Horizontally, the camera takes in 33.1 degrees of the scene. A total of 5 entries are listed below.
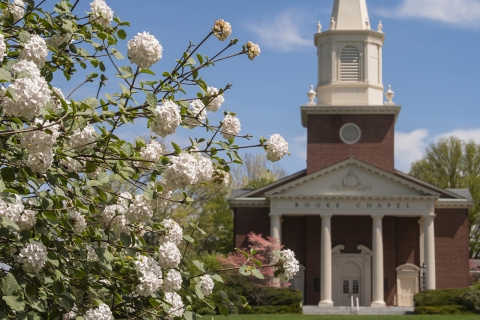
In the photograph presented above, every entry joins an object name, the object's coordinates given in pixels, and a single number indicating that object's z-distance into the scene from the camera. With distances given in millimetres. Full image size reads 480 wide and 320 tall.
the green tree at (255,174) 76625
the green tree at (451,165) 71812
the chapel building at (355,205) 45406
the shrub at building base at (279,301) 40469
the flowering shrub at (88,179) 5152
